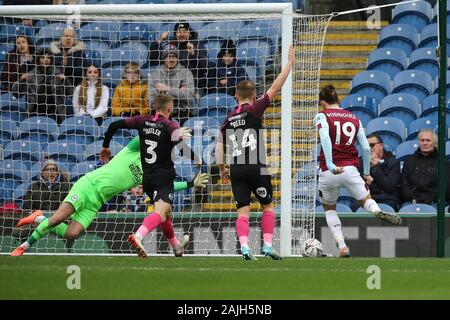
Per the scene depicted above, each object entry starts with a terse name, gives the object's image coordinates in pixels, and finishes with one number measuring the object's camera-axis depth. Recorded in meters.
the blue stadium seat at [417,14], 19.59
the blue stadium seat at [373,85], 18.44
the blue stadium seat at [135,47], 16.67
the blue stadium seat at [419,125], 17.45
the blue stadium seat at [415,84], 18.41
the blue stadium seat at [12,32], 16.73
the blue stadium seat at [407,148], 17.05
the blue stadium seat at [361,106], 18.03
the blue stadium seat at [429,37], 18.97
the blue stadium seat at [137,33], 17.12
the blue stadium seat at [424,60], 18.83
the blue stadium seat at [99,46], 16.58
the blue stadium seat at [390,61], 18.94
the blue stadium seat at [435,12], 19.42
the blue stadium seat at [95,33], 16.72
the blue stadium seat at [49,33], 16.75
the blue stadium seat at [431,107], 17.81
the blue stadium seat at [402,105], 17.97
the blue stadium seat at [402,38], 19.23
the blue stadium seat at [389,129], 17.45
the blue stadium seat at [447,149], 16.78
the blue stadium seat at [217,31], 16.35
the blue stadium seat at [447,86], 18.06
